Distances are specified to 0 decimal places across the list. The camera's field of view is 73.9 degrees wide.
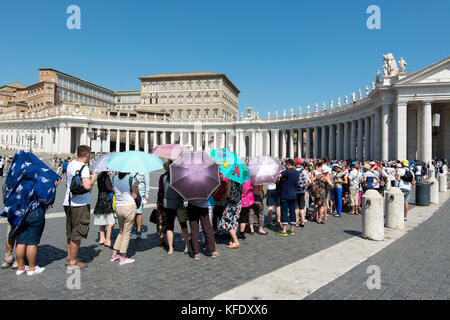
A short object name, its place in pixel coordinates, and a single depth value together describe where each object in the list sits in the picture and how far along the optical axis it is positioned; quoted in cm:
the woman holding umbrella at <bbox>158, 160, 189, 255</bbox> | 608
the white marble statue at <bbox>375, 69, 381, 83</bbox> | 3180
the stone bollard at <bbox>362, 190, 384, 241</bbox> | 729
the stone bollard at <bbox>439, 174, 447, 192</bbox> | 1798
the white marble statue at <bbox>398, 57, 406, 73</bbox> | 2912
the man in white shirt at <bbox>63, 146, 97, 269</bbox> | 512
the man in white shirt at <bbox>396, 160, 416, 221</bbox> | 996
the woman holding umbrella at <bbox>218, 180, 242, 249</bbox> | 660
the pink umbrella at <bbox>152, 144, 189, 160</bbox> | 658
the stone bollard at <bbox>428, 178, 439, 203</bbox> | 1328
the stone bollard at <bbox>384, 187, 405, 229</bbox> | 850
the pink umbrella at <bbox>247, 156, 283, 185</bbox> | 729
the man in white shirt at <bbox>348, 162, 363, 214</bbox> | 1081
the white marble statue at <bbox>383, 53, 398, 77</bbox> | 3031
